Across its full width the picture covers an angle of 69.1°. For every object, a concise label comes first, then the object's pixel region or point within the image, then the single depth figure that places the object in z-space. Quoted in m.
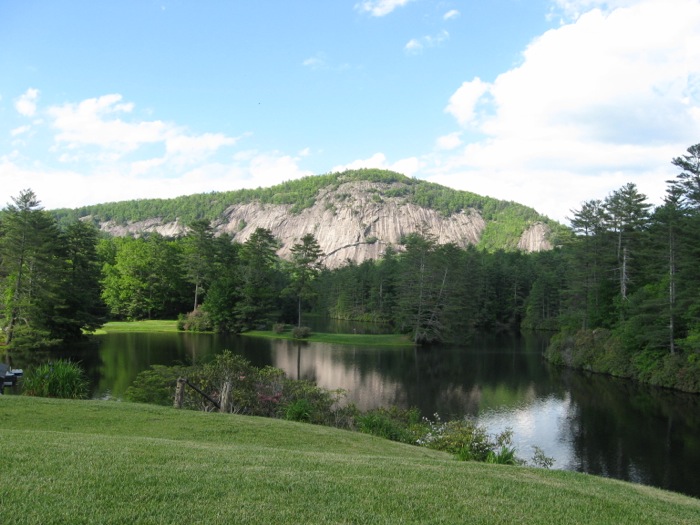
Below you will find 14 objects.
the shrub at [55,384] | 16.55
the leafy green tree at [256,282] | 56.88
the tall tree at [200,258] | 62.06
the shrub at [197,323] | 55.62
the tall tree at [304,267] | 60.12
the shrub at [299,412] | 15.95
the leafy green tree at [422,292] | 53.45
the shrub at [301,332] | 52.19
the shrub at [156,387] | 17.94
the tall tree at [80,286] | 37.00
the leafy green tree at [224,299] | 55.94
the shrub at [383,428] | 15.15
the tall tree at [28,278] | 33.34
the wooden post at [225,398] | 15.60
